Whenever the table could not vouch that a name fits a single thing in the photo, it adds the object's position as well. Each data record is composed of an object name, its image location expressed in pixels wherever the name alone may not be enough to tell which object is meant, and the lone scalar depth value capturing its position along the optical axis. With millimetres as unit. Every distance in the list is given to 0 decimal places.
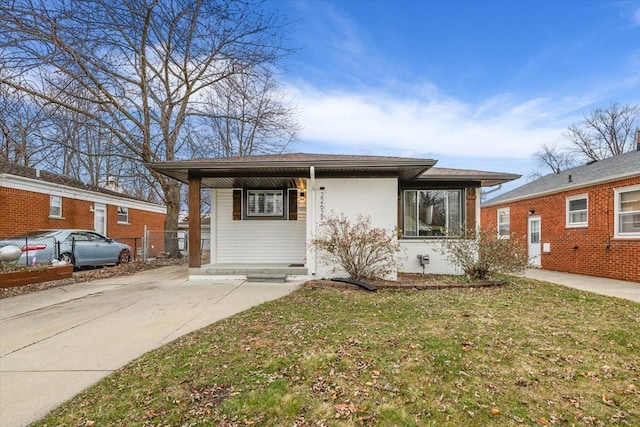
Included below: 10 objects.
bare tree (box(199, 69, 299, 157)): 13305
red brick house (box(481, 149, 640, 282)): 9227
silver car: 9227
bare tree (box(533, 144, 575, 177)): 32438
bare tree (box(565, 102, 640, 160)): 27547
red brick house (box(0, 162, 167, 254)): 11773
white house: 8359
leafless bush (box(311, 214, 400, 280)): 7867
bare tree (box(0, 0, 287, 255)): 7781
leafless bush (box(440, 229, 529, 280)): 7801
